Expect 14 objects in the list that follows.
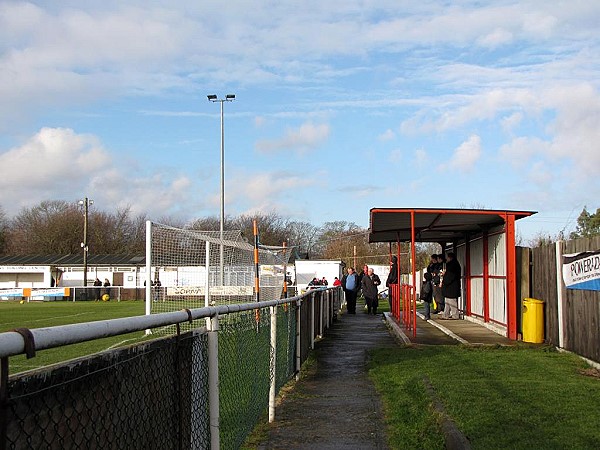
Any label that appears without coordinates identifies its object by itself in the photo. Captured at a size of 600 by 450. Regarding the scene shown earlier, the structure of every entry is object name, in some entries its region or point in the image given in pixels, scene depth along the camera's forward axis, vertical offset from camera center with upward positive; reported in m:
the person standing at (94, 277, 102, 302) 52.90 -1.27
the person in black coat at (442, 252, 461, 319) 19.00 -0.17
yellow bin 13.34 -0.87
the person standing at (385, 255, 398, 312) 26.22 -0.09
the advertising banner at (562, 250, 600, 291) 10.59 +0.02
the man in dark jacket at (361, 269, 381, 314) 27.89 -0.66
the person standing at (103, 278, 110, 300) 52.56 -1.12
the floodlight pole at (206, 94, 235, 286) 40.75 +6.75
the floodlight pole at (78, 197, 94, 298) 60.83 +3.80
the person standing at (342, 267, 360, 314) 28.38 -0.59
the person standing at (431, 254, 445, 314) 20.20 -0.18
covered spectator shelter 14.79 +0.73
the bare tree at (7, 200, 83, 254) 85.06 +5.06
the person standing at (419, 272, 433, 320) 20.59 -0.57
